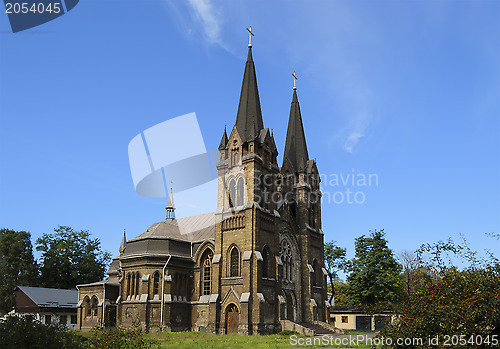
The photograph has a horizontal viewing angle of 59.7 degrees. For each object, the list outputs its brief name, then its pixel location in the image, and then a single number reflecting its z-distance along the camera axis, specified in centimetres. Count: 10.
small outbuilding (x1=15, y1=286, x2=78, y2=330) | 5100
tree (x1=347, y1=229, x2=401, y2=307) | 4825
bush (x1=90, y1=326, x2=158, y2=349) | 1428
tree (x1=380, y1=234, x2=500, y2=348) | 1430
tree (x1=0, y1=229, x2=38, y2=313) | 6119
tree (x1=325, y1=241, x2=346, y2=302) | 6819
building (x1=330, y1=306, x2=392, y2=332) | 5236
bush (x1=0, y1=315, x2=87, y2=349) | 1311
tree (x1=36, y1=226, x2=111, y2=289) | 6588
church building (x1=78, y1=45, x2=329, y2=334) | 3650
